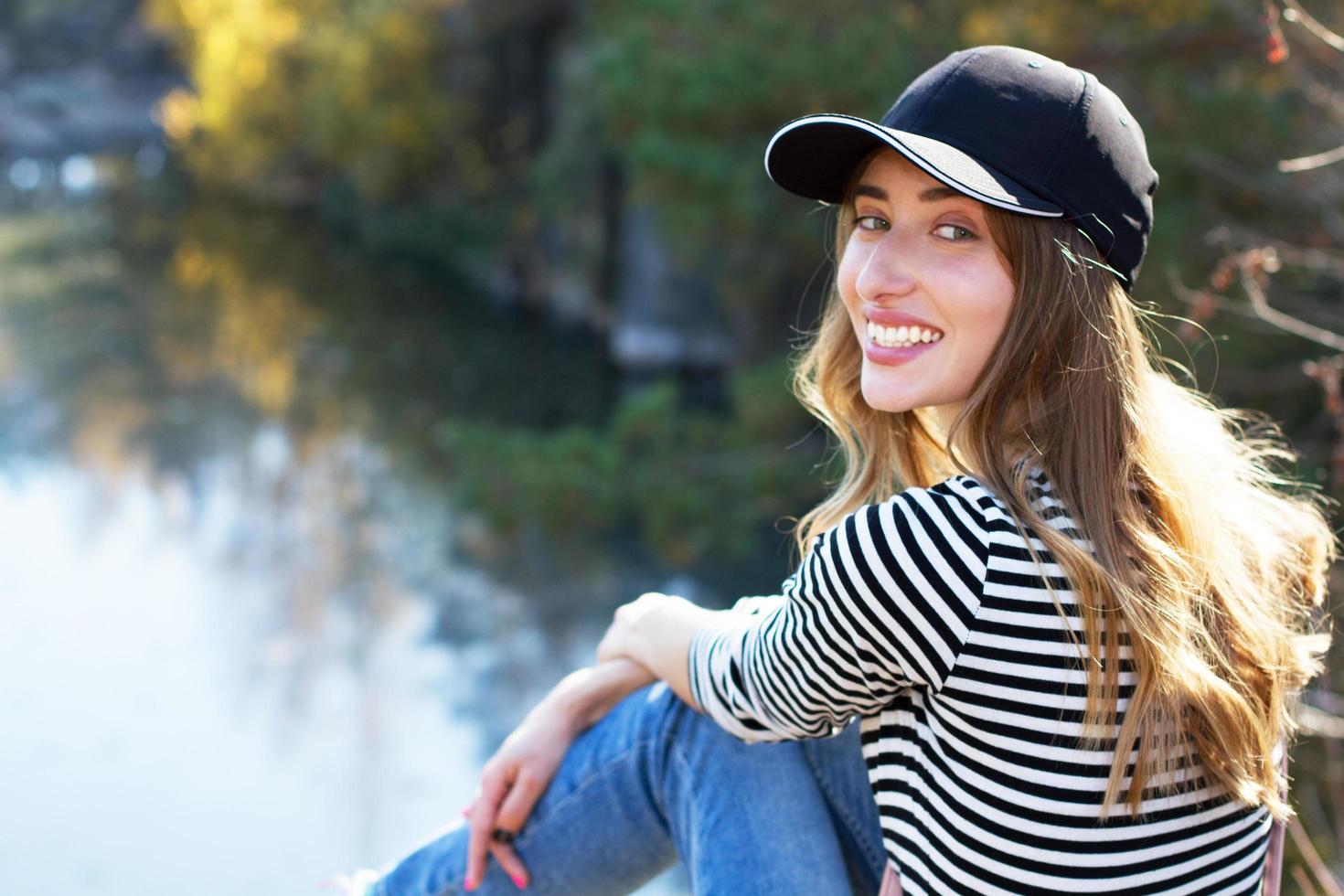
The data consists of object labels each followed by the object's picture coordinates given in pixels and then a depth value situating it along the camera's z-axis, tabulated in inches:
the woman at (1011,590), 40.7
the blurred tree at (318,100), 505.0
